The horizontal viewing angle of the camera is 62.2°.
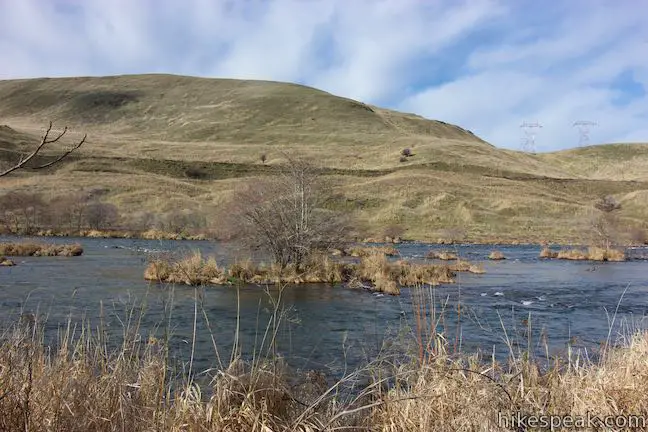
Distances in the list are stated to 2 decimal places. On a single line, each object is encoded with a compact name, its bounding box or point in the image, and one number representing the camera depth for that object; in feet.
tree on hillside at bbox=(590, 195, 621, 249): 142.00
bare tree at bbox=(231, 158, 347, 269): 79.97
